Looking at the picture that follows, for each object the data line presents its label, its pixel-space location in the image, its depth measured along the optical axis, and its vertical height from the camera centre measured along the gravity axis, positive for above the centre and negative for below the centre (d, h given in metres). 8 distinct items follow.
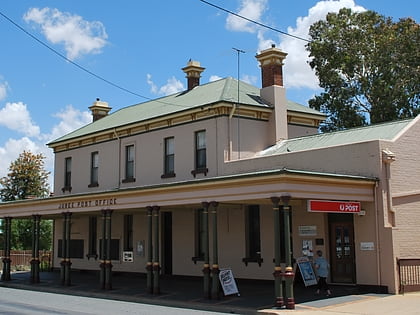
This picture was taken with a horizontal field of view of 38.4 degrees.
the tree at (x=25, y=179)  53.50 +6.16
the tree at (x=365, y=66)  38.47 +11.63
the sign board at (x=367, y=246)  19.48 +0.00
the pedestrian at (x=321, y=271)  19.31 -0.79
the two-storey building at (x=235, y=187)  19.12 +1.98
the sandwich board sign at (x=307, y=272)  20.93 -0.88
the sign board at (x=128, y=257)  29.90 -0.45
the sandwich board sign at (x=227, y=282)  19.30 -1.12
